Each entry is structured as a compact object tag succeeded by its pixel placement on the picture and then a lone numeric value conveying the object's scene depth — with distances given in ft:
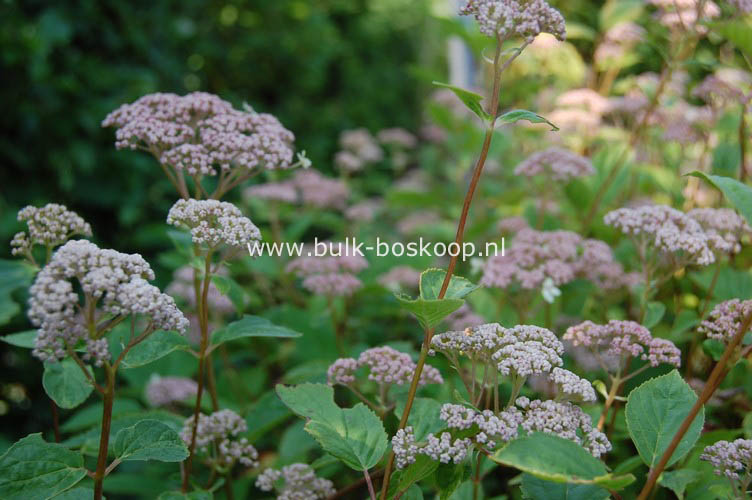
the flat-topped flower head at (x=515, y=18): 2.43
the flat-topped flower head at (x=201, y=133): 2.72
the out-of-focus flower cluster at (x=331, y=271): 3.40
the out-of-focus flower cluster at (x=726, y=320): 2.61
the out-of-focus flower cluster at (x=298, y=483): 2.65
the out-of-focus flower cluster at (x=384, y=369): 2.67
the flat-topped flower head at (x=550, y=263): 3.12
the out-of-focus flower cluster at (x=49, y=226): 2.62
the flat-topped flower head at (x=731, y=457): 2.39
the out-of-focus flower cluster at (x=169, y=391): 3.36
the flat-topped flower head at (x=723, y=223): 3.05
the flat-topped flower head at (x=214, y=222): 2.51
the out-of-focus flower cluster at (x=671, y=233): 2.81
